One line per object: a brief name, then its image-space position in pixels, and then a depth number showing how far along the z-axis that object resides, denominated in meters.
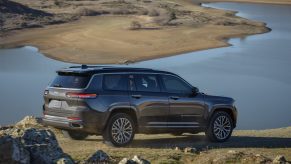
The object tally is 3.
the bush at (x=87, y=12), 74.31
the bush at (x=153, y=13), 75.04
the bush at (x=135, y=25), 61.86
